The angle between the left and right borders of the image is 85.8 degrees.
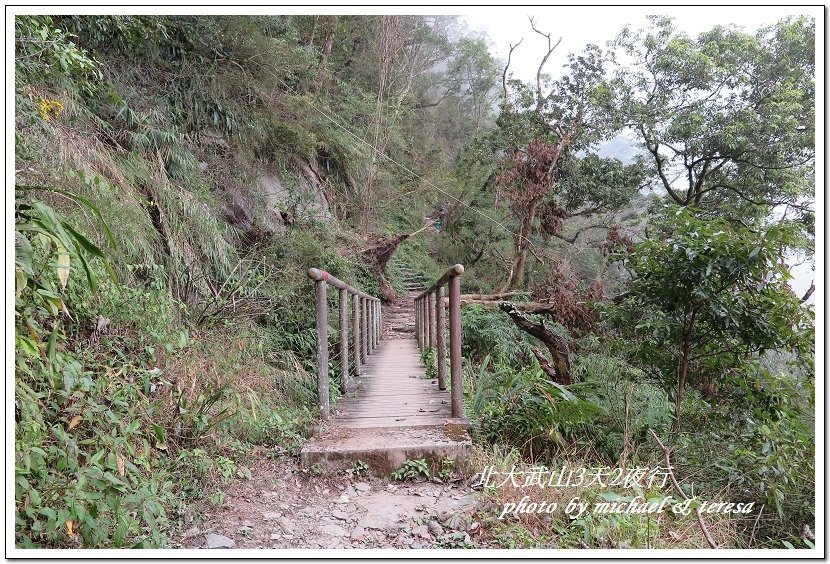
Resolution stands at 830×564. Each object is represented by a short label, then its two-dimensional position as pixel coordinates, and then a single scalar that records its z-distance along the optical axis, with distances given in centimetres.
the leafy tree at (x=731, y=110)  725
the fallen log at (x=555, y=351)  512
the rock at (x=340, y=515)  224
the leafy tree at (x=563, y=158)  910
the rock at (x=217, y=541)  194
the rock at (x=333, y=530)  212
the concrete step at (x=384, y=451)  263
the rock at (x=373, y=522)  216
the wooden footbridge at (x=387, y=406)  265
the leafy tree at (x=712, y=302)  298
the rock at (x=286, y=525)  212
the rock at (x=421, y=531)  209
